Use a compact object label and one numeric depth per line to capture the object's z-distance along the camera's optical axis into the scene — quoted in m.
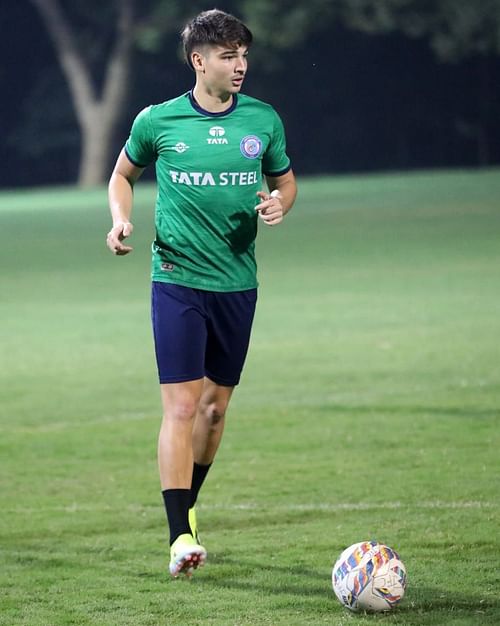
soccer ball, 11.70
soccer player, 13.34
